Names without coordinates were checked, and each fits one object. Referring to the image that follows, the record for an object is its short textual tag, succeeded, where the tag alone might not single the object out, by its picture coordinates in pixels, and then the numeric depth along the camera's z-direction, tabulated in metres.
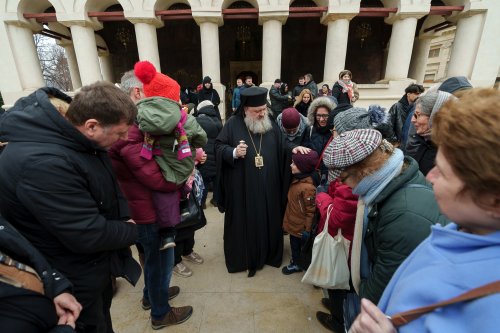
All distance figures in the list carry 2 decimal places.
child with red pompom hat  1.77
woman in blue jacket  0.60
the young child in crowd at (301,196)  2.74
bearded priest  2.92
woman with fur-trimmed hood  3.20
